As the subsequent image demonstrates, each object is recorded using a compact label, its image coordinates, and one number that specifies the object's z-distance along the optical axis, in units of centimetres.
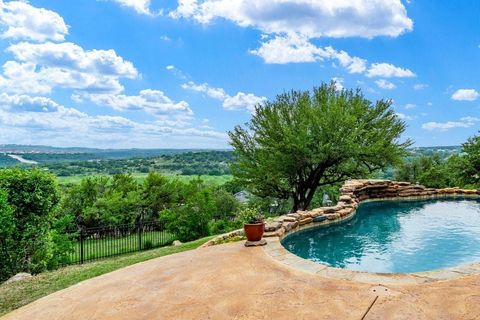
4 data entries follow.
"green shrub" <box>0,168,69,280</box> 924
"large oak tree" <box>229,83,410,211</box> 1720
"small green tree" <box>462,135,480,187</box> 2580
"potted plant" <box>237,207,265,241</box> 781
